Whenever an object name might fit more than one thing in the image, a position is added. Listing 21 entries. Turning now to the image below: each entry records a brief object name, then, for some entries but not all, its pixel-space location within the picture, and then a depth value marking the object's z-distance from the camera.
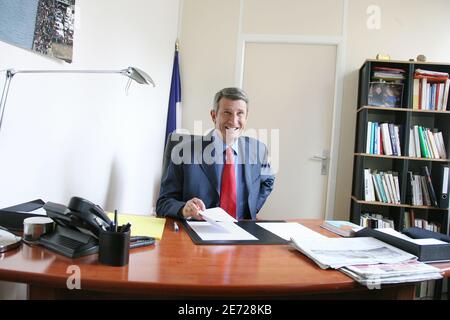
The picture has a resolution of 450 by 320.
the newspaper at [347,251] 0.79
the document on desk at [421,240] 0.93
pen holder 0.70
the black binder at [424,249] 0.86
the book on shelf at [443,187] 2.48
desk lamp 0.99
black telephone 0.74
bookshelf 2.57
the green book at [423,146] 2.58
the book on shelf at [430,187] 2.53
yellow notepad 1.00
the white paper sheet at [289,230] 1.11
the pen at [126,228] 0.73
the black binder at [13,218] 0.93
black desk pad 0.97
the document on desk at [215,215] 1.07
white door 2.99
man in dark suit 1.51
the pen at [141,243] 0.84
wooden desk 0.62
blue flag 2.93
